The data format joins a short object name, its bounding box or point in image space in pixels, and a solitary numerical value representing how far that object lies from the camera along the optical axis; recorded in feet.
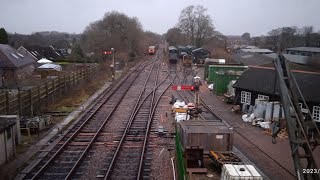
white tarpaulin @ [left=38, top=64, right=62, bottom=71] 147.23
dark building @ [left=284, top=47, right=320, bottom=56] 180.75
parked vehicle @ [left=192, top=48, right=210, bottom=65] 196.13
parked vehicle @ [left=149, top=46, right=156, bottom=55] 275.39
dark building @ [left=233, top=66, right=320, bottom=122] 63.67
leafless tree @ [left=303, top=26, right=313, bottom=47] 256.93
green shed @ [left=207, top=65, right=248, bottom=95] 100.19
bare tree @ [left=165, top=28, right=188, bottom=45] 319.35
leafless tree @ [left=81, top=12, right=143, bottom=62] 196.34
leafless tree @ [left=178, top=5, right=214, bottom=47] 282.97
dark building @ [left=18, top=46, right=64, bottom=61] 229.25
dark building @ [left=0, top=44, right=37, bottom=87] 126.62
